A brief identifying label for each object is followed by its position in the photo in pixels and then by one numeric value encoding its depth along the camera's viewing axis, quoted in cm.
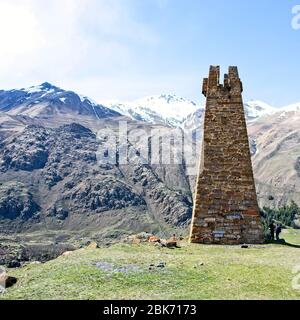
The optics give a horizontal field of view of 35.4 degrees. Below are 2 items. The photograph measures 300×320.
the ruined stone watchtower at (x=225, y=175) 2619
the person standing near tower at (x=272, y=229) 3231
